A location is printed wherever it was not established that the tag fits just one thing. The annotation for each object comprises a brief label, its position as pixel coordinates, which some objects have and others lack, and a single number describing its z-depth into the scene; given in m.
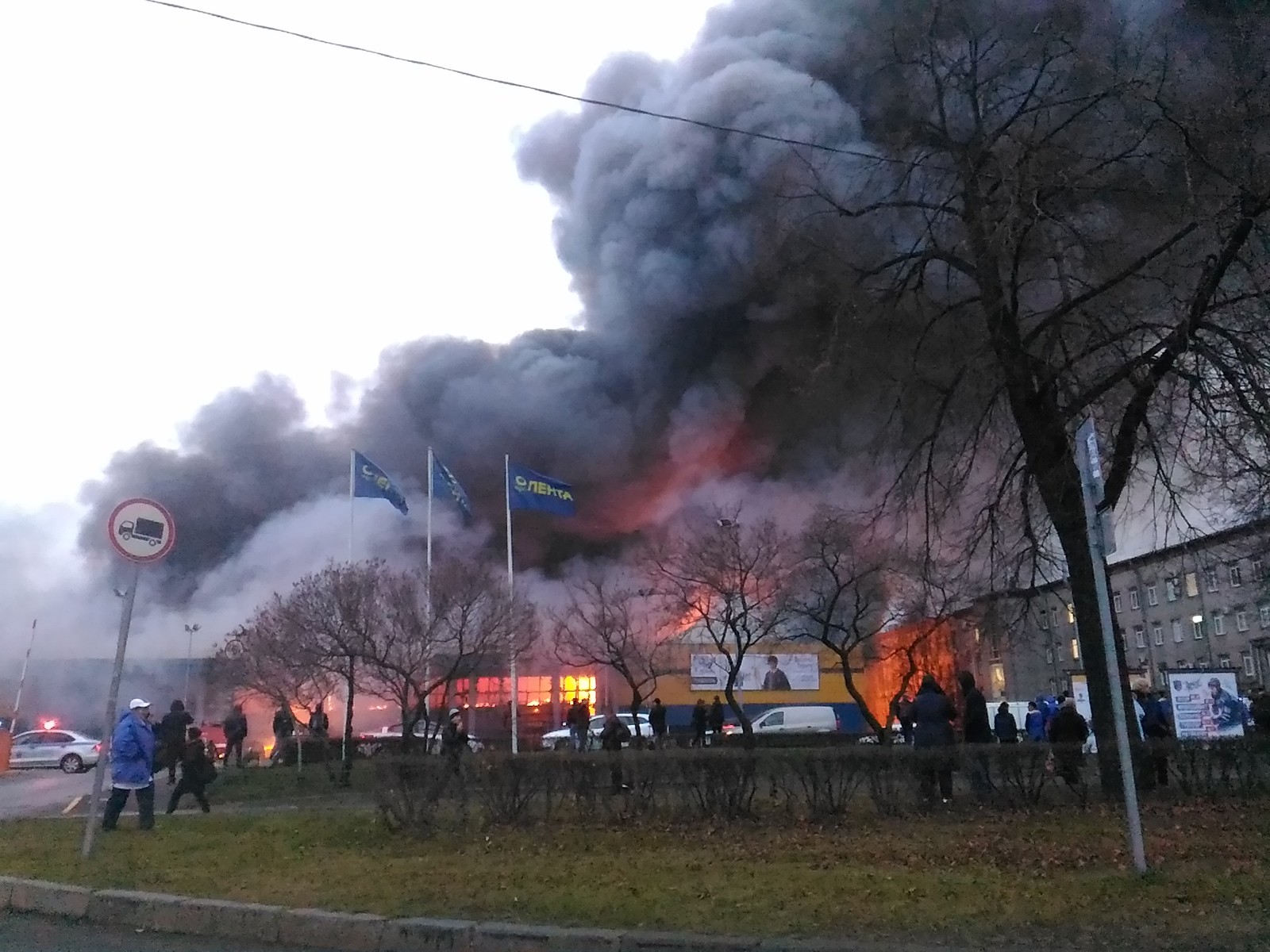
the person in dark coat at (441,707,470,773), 15.92
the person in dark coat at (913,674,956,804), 9.16
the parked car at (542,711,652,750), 24.09
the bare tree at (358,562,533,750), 18.59
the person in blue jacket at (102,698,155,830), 9.68
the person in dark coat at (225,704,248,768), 20.09
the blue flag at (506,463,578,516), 24.45
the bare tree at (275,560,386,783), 18.52
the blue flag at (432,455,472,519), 24.58
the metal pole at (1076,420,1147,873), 6.06
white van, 30.45
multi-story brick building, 38.81
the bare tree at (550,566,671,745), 28.41
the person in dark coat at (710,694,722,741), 24.03
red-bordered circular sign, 7.95
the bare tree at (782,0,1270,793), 9.03
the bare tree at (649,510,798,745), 25.50
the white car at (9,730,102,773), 27.98
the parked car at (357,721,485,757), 21.65
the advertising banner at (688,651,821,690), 36.75
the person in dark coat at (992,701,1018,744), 15.72
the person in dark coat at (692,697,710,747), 21.73
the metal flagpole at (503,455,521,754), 22.39
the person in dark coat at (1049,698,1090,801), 9.41
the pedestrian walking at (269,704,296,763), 22.31
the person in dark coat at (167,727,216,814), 11.79
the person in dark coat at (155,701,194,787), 13.97
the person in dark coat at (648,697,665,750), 21.16
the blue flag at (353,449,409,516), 23.78
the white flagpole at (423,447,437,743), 19.91
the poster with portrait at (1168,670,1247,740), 15.78
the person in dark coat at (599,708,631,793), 16.33
